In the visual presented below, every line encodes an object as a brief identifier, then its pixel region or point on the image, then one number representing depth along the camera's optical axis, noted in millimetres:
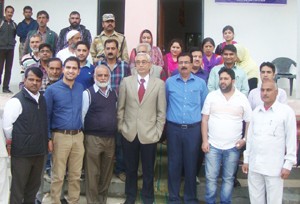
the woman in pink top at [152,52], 6781
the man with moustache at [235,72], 6203
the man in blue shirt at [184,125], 5805
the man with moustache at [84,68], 6168
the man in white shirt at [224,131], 5637
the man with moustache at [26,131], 5062
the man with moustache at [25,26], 9297
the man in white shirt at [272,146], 5090
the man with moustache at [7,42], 9164
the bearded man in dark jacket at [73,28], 7871
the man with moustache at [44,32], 8266
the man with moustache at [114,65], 6129
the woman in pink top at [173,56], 6824
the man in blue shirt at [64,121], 5477
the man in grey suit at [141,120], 5742
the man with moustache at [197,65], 6266
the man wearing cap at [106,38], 7180
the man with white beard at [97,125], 5668
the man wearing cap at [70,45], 6739
